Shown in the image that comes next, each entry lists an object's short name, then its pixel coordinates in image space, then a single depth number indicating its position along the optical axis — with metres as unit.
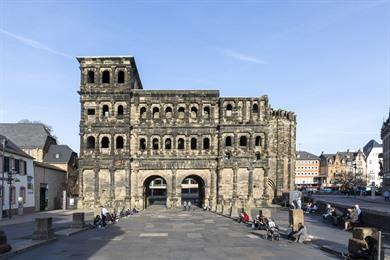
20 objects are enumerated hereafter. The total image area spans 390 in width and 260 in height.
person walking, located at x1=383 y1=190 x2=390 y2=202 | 59.09
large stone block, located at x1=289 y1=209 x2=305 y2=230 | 21.98
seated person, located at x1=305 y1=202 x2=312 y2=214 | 44.22
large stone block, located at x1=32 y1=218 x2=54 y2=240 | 21.32
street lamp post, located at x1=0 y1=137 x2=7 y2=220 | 40.00
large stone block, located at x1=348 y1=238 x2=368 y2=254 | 14.05
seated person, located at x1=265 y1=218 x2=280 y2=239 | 22.56
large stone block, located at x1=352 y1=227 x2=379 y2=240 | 14.26
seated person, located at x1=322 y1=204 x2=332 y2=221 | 32.33
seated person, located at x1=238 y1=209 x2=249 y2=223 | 33.72
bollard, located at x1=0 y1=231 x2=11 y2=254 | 16.48
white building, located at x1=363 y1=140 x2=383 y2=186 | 150.25
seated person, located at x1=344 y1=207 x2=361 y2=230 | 25.77
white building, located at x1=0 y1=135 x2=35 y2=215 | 43.79
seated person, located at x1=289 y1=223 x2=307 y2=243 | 21.08
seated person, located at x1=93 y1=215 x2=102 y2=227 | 31.11
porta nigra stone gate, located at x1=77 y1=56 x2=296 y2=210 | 60.78
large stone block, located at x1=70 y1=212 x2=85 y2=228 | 28.40
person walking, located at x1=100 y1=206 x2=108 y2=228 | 31.07
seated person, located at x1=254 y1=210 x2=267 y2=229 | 27.67
